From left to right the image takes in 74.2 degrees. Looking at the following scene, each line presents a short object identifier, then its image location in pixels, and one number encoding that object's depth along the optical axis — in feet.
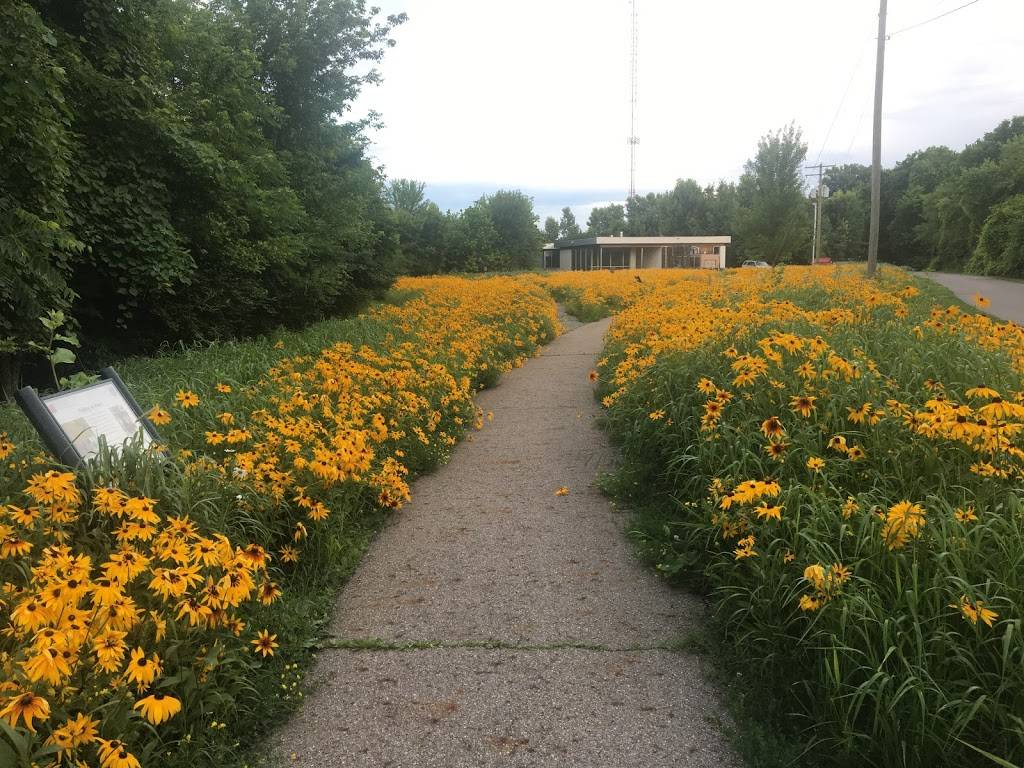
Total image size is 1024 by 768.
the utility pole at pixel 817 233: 162.41
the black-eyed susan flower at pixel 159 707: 5.92
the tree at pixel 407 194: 130.52
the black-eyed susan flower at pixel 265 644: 8.25
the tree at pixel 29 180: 16.98
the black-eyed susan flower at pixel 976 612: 6.45
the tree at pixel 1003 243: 100.01
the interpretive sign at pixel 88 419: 9.76
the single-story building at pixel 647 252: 178.99
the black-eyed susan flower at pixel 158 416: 11.78
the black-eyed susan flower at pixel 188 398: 12.21
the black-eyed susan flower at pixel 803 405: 10.86
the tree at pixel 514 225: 138.82
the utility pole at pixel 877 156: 55.47
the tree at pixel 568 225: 347.99
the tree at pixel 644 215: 253.44
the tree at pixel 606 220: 309.14
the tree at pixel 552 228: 352.90
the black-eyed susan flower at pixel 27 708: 5.25
